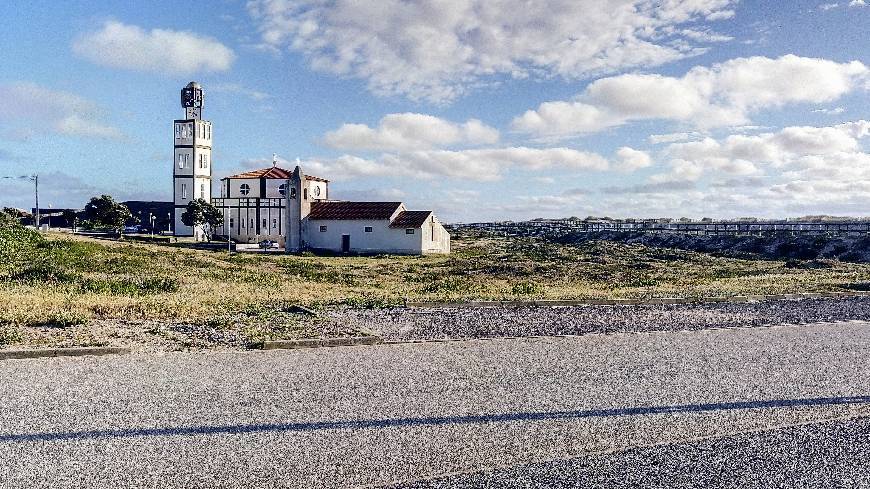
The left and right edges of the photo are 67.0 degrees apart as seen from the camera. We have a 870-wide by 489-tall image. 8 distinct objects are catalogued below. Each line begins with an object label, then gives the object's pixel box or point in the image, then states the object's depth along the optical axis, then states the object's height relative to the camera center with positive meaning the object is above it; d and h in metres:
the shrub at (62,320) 12.17 -1.66
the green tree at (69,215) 81.94 +2.04
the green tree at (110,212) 61.88 +1.89
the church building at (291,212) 54.09 +1.73
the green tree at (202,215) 62.44 +1.60
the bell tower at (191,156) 69.19 +8.02
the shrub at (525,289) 22.15 -2.04
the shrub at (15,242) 25.88 -0.53
